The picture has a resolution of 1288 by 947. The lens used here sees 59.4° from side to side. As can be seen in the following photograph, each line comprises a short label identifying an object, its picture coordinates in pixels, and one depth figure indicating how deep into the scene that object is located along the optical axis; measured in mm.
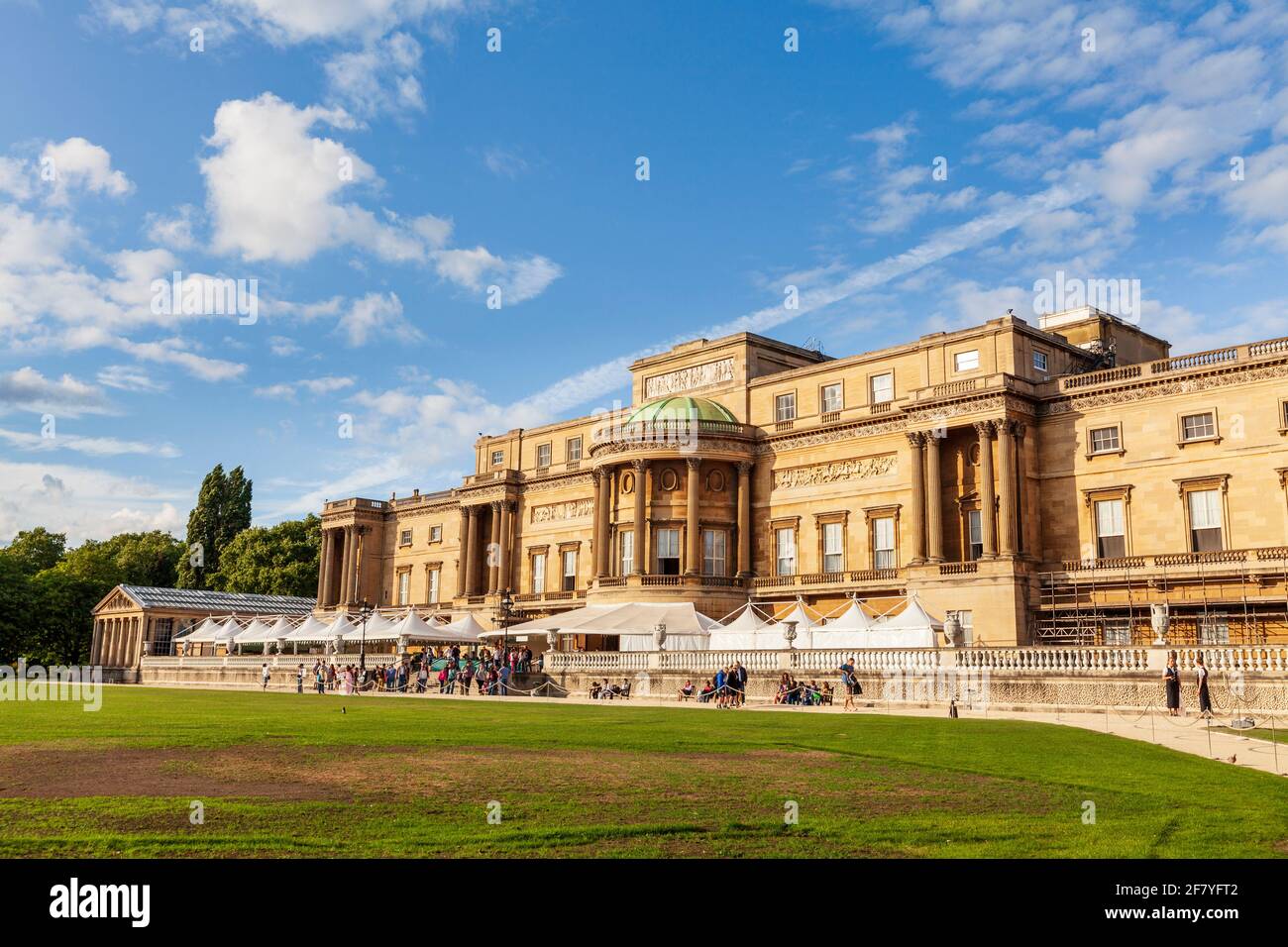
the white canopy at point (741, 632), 47750
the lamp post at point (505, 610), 55281
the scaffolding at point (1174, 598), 44844
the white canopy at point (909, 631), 41219
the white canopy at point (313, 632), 63969
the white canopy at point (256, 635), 67312
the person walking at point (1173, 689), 30844
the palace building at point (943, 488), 47312
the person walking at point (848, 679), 37938
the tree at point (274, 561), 107250
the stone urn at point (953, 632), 39625
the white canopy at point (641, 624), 50062
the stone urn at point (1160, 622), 38125
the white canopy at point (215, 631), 71256
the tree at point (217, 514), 115938
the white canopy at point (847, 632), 42812
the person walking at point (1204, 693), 29306
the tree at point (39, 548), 121188
